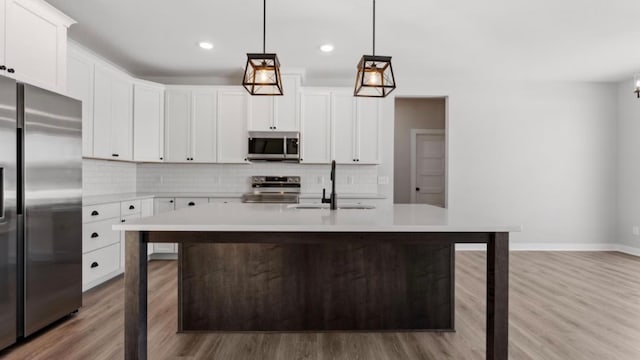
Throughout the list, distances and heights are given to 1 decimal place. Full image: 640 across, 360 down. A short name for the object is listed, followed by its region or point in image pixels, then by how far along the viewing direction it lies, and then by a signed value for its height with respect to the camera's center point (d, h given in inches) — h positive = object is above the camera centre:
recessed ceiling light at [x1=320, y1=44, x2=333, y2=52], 161.6 +58.2
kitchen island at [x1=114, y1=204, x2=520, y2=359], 98.0 -29.0
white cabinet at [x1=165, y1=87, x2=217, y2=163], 195.6 +27.7
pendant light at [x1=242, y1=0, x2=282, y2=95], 92.4 +27.2
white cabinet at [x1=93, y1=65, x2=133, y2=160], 156.4 +28.0
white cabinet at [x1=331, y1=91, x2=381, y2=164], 197.0 +27.2
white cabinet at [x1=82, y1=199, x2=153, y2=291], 131.8 -25.2
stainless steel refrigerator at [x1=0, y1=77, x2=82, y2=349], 87.9 -8.5
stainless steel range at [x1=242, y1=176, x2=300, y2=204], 205.0 -4.3
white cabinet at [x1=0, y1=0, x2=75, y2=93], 95.2 +37.3
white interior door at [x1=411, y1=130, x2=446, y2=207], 274.5 +8.3
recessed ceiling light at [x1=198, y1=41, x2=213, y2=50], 160.7 +58.4
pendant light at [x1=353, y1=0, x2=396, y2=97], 95.6 +27.7
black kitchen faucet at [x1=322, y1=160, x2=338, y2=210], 101.3 -5.8
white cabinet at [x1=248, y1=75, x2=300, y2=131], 192.5 +35.3
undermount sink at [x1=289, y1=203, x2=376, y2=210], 110.1 -8.8
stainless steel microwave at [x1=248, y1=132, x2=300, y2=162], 192.5 +15.4
